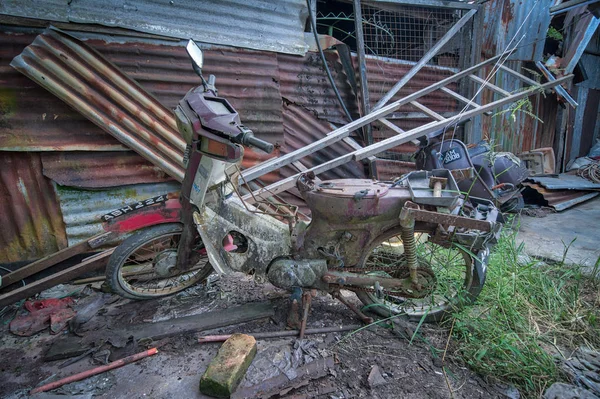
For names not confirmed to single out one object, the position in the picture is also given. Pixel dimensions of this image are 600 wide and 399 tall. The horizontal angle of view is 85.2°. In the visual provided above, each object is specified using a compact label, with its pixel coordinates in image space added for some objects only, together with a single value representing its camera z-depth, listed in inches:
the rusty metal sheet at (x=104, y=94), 107.5
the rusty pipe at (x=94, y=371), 73.9
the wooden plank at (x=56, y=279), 95.1
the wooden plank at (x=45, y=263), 98.3
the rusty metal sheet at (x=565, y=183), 207.9
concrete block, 70.0
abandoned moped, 82.4
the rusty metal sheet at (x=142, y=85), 108.5
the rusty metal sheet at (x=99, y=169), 116.6
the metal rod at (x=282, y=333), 87.4
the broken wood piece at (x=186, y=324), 88.7
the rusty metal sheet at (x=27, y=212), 113.0
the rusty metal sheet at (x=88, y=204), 121.5
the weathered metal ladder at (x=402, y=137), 123.6
